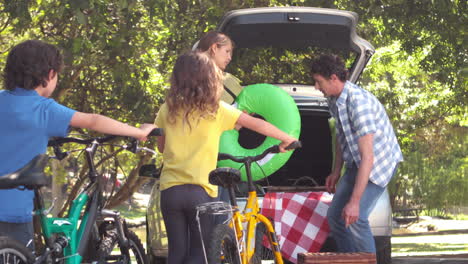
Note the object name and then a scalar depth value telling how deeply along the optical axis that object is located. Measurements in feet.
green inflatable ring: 23.24
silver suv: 26.43
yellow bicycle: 17.08
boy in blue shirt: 15.57
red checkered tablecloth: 24.52
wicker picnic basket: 20.22
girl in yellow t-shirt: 17.37
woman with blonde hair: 21.80
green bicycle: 14.34
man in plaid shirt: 21.74
